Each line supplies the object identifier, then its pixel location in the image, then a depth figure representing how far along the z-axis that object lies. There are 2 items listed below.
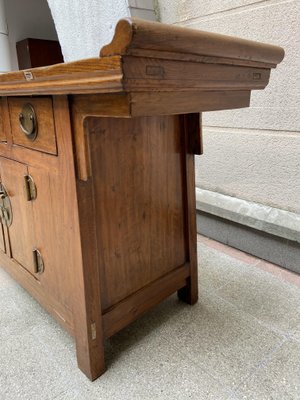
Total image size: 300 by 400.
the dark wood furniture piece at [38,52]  4.13
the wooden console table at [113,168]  0.64
